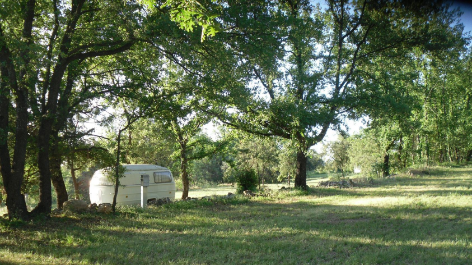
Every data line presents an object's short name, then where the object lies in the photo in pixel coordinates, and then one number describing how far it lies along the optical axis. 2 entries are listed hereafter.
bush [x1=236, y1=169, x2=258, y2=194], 17.38
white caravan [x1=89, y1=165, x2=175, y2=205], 14.56
